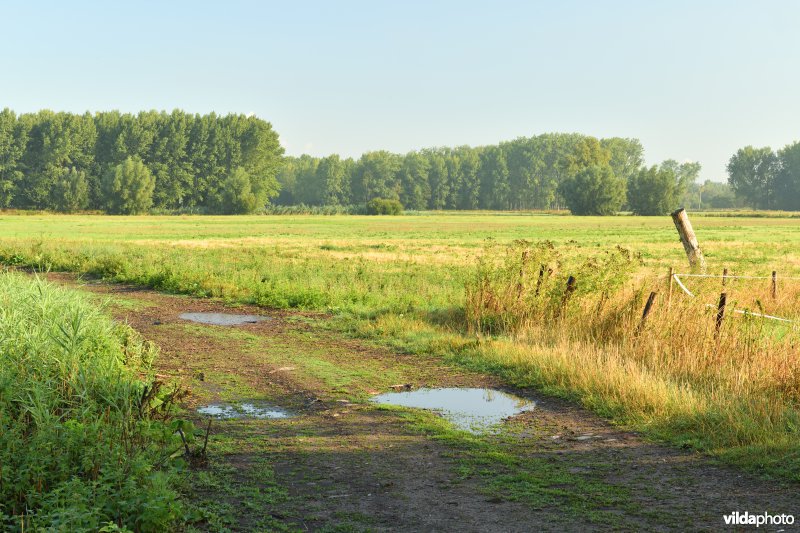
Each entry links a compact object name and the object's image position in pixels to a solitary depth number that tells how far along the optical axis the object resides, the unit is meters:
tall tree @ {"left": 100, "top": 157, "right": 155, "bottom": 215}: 114.94
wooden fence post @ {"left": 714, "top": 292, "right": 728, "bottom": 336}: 11.65
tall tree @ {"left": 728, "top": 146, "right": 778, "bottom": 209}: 181.38
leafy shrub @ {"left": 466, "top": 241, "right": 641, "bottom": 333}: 14.67
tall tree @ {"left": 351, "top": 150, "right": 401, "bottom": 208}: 175.25
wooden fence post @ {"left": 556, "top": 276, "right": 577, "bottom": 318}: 14.61
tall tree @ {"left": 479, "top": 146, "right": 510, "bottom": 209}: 182.88
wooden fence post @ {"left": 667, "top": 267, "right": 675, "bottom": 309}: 12.62
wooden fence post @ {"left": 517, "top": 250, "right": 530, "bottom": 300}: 15.59
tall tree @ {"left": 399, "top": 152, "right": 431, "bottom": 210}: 175.25
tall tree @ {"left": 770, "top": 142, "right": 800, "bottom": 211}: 174.88
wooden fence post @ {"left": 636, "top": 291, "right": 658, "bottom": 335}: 12.19
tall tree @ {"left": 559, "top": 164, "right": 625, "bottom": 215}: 139.88
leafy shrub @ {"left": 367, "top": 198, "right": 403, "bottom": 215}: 136.75
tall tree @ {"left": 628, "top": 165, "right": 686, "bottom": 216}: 141.50
